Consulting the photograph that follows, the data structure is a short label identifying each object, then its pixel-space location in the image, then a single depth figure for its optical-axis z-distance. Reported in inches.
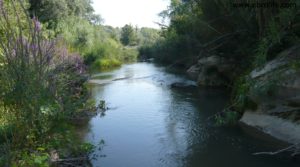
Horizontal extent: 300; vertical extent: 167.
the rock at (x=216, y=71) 510.5
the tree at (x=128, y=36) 2348.4
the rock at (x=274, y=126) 226.9
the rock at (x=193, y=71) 708.1
